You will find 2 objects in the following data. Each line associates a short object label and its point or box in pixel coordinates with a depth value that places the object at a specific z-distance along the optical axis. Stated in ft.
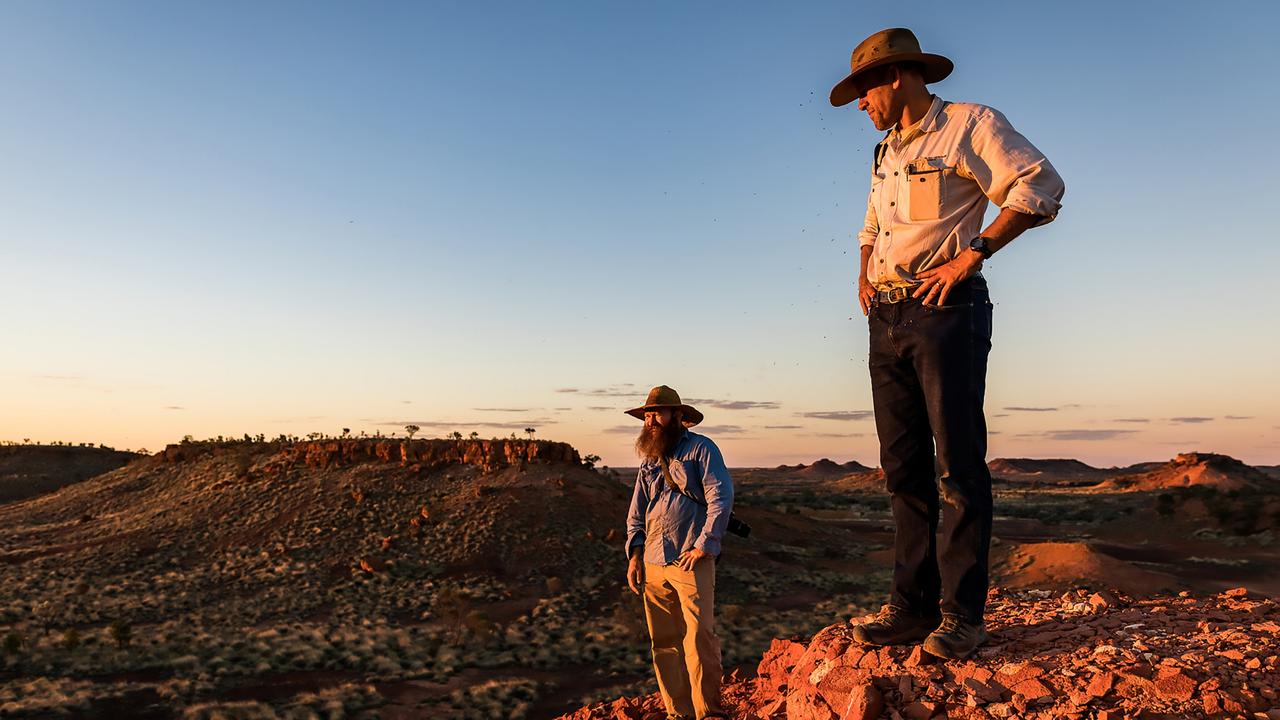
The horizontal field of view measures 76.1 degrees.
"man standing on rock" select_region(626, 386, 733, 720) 17.42
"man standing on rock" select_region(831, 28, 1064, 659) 12.89
